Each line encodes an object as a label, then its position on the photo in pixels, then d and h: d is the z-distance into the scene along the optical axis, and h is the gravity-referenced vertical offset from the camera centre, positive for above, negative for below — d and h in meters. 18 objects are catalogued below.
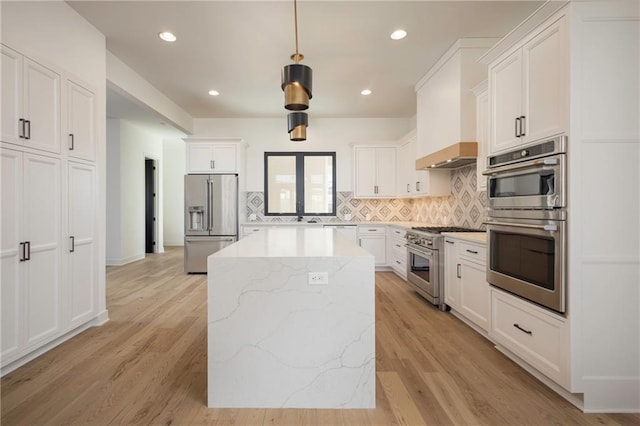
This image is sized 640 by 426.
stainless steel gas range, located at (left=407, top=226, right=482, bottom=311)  3.49 -0.61
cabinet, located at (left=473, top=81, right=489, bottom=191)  3.10 +0.89
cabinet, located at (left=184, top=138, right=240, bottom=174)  5.56 +1.01
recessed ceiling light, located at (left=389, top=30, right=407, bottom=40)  3.15 +1.82
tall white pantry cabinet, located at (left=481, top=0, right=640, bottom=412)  1.76 +0.05
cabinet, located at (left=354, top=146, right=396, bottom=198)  5.82 +0.76
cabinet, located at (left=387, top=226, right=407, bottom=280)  4.80 -0.63
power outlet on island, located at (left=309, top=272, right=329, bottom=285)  1.76 -0.38
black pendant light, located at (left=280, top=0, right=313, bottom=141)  2.05 +0.85
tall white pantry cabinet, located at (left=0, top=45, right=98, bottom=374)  2.14 +0.04
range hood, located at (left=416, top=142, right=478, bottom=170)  3.34 +0.63
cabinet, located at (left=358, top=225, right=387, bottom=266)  5.55 -0.51
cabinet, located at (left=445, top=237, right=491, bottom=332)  2.73 -0.68
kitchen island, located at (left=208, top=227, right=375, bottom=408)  1.76 -0.61
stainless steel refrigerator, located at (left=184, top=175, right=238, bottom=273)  5.37 -0.11
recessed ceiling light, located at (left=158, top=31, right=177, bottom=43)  3.17 +1.81
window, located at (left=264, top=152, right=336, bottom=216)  6.16 +0.55
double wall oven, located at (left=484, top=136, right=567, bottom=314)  1.82 -0.07
